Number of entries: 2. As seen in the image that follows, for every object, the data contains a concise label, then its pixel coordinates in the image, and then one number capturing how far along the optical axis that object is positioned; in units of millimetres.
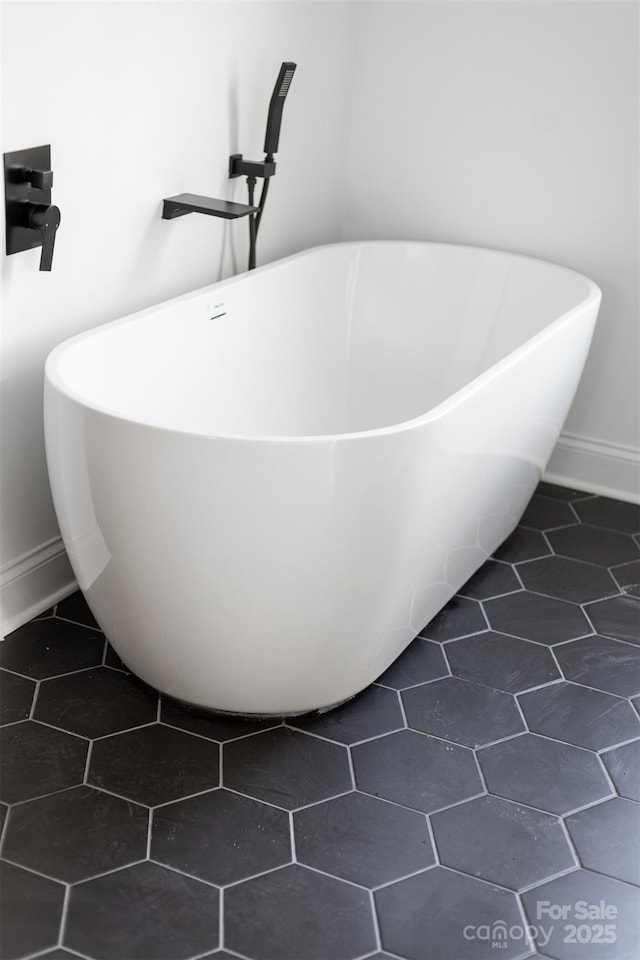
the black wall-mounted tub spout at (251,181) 2373
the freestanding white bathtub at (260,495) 1723
